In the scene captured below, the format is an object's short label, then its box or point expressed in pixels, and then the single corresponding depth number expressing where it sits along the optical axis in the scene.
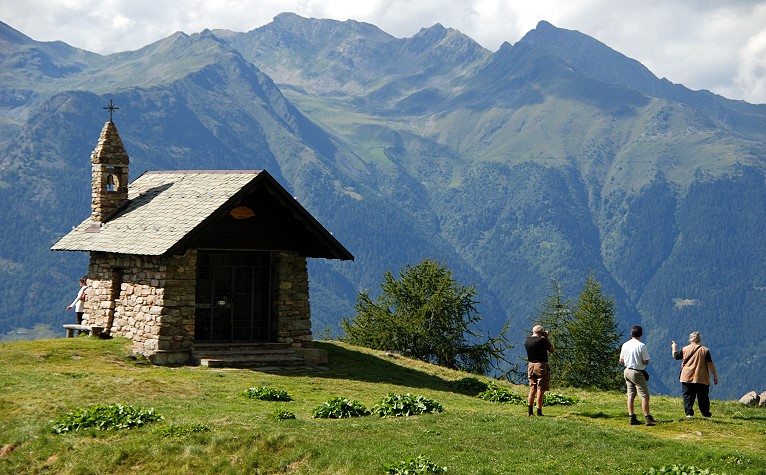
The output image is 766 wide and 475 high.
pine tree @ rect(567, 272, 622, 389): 69.62
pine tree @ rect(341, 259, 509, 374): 65.88
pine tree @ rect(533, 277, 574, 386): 69.44
